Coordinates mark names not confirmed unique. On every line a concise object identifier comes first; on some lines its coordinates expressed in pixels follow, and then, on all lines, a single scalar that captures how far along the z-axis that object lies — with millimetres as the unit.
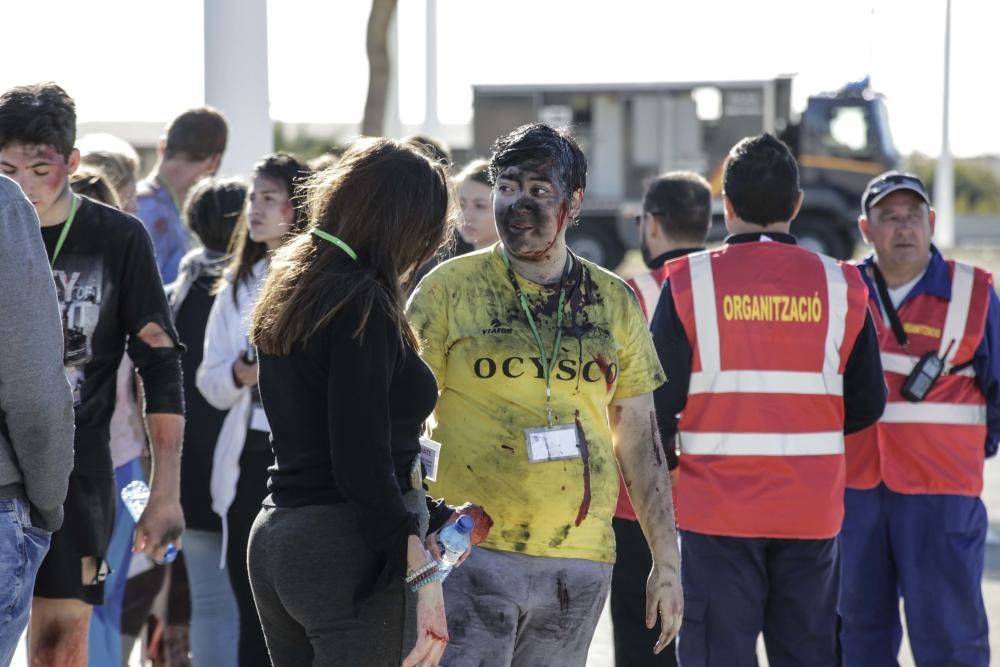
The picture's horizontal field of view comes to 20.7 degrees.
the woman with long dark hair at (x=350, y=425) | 5280
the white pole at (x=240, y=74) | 15410
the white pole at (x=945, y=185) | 70139
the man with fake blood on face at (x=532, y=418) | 6371
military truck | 42210
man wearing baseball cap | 9331
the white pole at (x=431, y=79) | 42962
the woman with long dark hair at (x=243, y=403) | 8919
